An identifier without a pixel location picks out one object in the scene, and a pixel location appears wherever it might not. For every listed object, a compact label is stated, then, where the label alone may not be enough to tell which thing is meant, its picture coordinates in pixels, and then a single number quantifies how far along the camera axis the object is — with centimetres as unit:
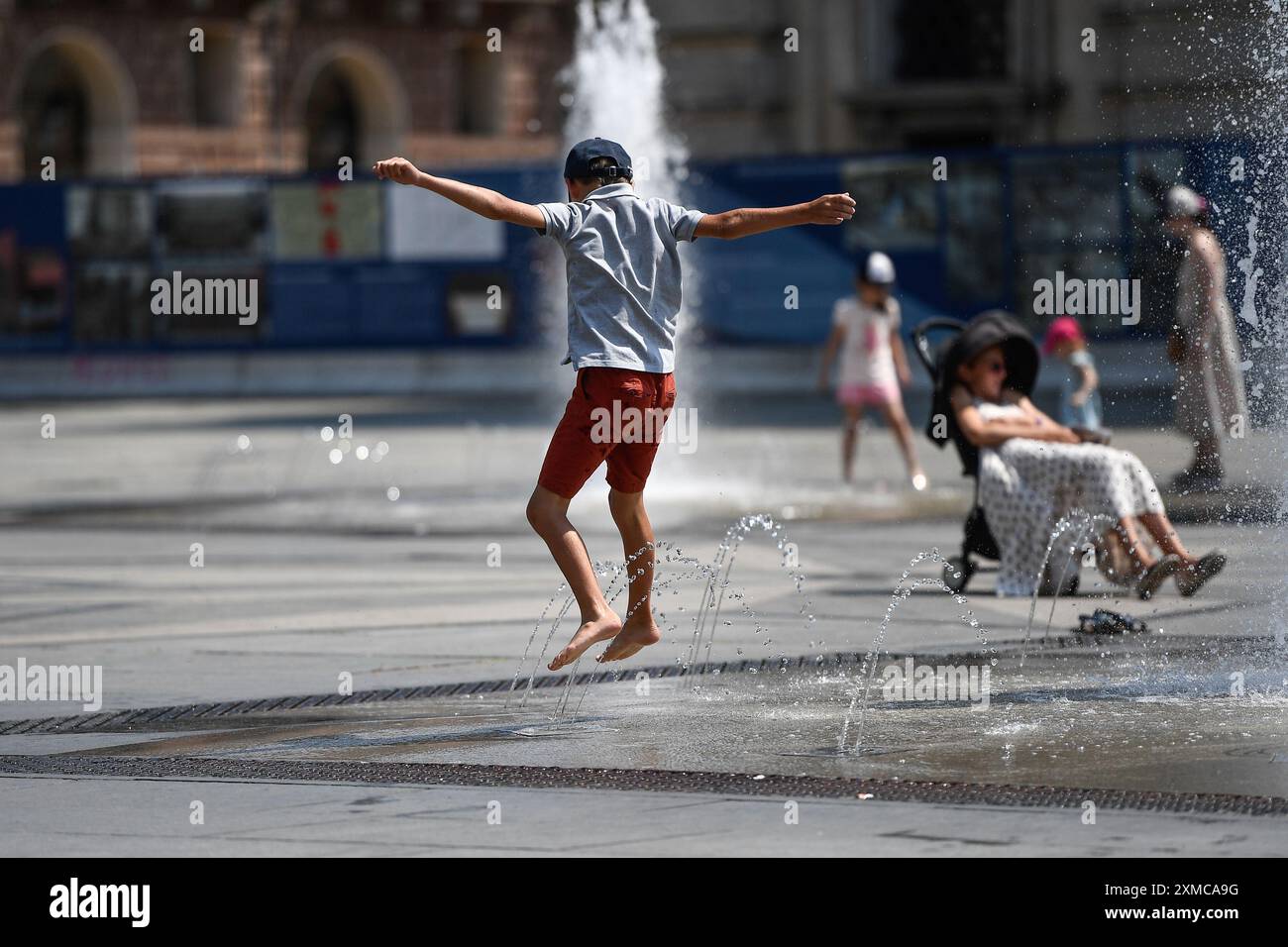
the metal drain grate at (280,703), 725
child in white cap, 1625
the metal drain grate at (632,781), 571
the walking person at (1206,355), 1308
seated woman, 941
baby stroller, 1026
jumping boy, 738
